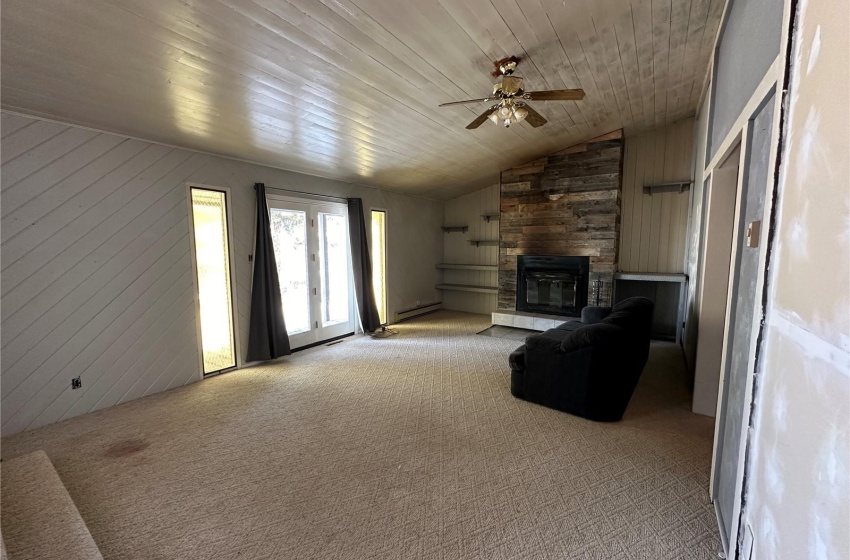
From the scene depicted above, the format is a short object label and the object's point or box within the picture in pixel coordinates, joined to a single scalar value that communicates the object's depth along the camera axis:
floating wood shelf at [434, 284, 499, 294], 7.05
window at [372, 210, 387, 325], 6.18
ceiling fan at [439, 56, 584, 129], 2.55
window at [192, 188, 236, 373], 3.83
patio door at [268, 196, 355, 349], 4.66
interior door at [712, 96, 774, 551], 1.39
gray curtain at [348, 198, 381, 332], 5.45
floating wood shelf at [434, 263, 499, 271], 7.09
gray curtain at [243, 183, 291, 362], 4.20
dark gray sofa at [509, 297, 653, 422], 2.83
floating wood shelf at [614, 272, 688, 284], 4.93
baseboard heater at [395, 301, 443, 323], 6.70
